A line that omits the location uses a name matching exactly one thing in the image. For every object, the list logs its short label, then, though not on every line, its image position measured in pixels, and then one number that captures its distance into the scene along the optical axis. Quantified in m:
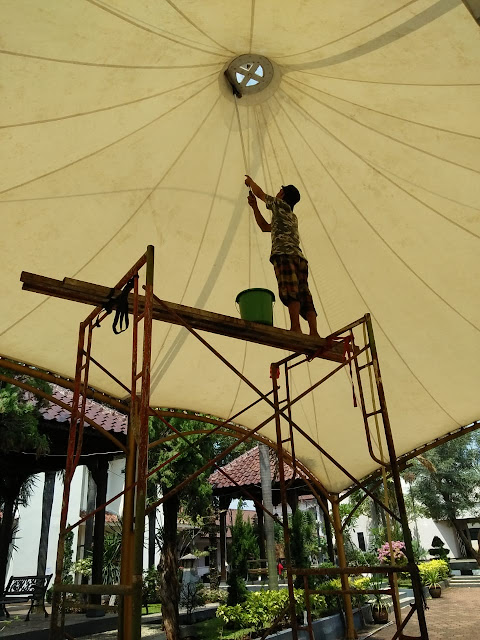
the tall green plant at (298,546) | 12.69
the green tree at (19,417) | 7.64
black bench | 11.44
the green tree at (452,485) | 29.70
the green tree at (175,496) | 9.92
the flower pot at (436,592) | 15.97
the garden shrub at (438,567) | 16.65
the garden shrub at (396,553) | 16.19
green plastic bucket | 4.20
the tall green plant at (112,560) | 15.11
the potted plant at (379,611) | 11.41
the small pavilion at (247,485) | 20.08
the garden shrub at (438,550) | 24.42
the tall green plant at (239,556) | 10.57
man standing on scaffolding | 4.48
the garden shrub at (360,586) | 11.67
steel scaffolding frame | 2.67
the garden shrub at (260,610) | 9.44
